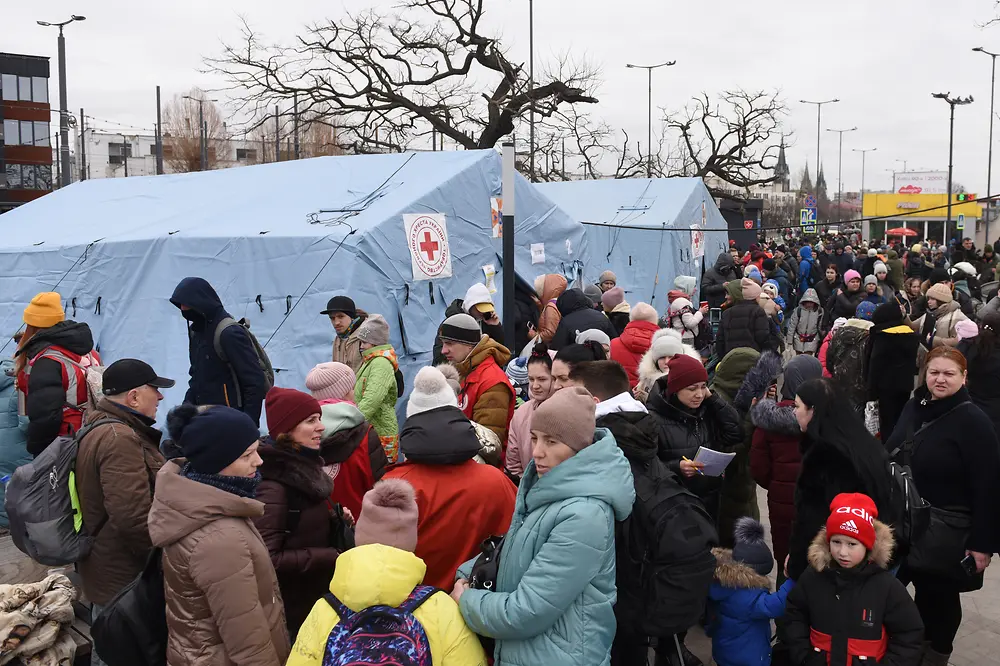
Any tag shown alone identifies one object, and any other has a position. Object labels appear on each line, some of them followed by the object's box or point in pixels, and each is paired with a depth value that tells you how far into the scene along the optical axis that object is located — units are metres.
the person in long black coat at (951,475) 4.06
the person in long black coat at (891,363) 6.86
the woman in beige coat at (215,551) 2.78
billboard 79.88
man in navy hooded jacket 5.46
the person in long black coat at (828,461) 3.79
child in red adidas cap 3.43
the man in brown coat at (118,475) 3.91
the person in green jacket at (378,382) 5.96
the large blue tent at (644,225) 16.28
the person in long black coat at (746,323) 8.78
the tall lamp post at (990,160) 33.47
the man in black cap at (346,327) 6.88
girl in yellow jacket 2.48
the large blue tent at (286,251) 8.88
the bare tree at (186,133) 59.47
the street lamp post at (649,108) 34.38
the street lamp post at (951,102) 25.41
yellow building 62.62
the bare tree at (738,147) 36.44
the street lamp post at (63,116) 19.56
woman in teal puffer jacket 2.66
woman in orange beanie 5.66
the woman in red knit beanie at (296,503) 3.40
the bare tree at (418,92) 21.34
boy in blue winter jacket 3.89
